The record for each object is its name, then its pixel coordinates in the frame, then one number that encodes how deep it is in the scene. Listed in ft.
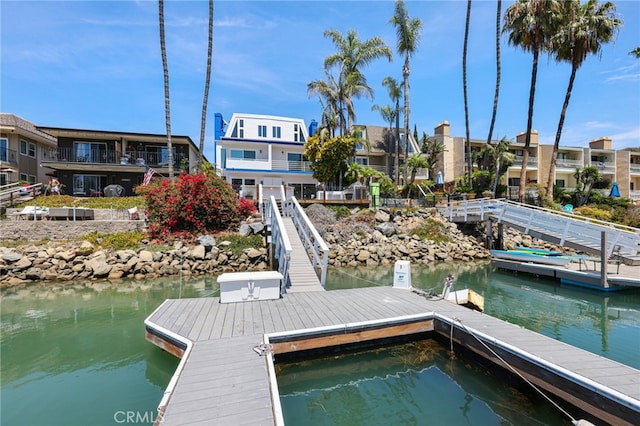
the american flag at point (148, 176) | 76.34
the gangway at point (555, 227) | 44.29
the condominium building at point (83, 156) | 83.46
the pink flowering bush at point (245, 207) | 63.19
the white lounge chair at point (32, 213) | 54.70
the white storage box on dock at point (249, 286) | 25.49
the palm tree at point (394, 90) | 105.60
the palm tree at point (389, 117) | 113.60
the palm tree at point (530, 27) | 74.49
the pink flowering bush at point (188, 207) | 56.08
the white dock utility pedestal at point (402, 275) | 31.63
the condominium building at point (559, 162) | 118.01
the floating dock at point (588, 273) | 38.63
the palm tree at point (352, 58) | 88.12
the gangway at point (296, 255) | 30.58
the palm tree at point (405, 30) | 93.04
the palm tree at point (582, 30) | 75.82
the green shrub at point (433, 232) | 68.74
